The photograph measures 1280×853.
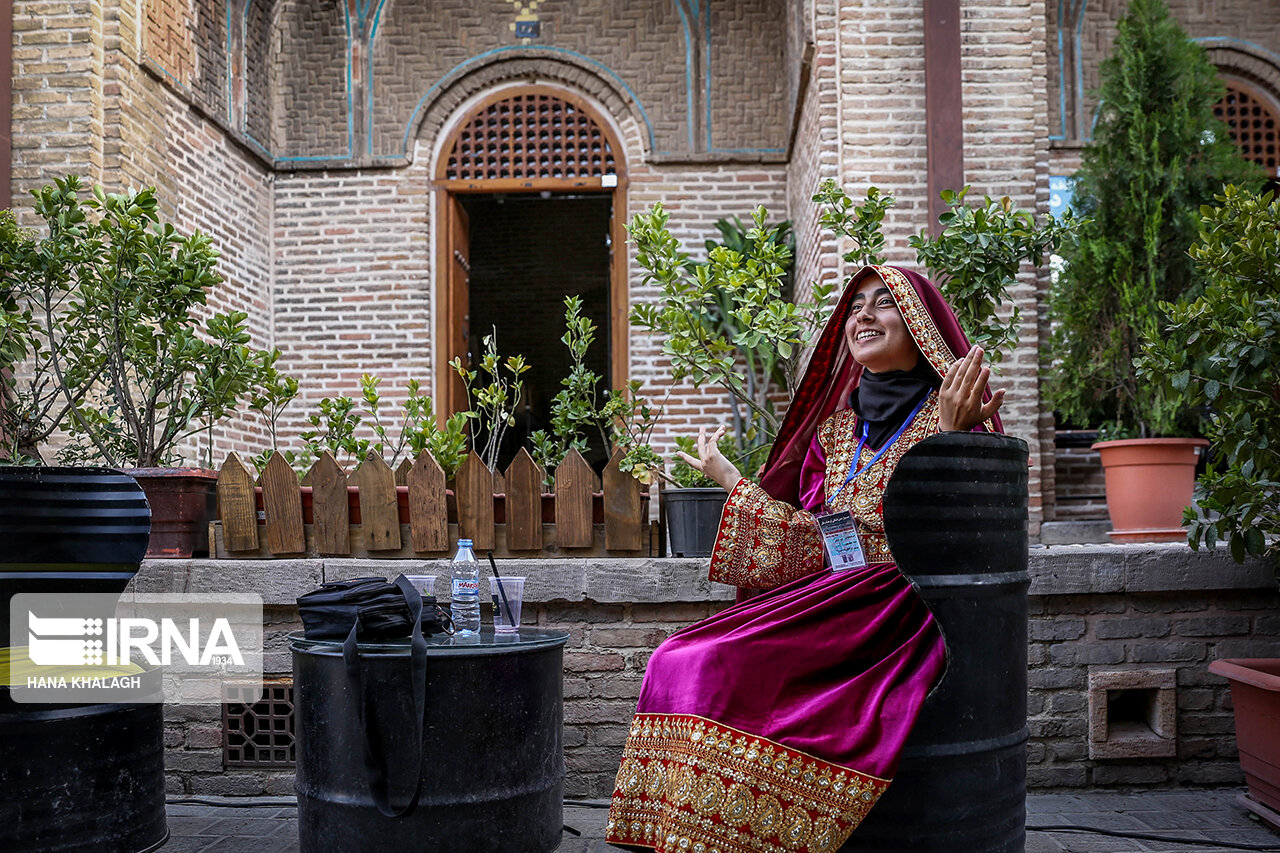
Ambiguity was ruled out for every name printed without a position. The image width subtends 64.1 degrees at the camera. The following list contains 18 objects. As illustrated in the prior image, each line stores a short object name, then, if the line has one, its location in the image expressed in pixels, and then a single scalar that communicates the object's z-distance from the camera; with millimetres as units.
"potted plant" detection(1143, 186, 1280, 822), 3523
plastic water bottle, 3057
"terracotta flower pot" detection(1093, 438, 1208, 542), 5457
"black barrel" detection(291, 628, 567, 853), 2662
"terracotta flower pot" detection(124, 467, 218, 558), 4211
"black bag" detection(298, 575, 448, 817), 2625
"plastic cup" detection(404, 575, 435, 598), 3113
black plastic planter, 4324
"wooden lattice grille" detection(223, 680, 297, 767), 4039
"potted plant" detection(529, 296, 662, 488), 4770
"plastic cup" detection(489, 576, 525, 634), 3051
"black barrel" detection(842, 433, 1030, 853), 2203
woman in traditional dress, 2248
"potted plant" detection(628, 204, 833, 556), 4469
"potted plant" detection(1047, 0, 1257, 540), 5988
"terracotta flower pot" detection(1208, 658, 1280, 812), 3422
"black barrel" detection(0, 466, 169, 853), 2719
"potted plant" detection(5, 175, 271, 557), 4516
